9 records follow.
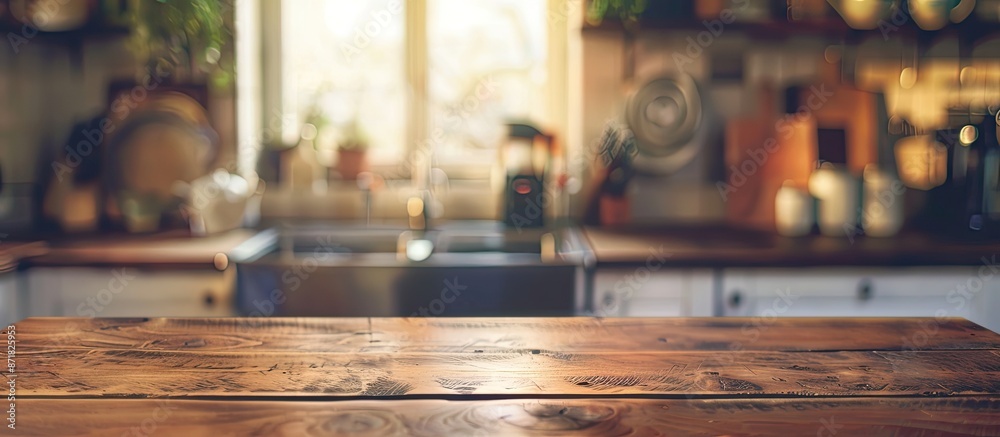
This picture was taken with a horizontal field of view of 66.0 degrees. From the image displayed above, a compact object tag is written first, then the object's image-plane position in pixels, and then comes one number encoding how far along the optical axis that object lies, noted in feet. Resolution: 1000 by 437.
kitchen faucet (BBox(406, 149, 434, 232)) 8.24
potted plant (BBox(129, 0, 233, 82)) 7.80
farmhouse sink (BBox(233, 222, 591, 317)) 6.39
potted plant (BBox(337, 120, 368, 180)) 8.71
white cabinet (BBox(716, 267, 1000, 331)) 6.52
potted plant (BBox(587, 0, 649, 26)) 7.92
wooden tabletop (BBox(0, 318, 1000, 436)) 2.51
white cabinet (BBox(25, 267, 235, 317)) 6.44
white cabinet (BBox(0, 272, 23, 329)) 6.13
